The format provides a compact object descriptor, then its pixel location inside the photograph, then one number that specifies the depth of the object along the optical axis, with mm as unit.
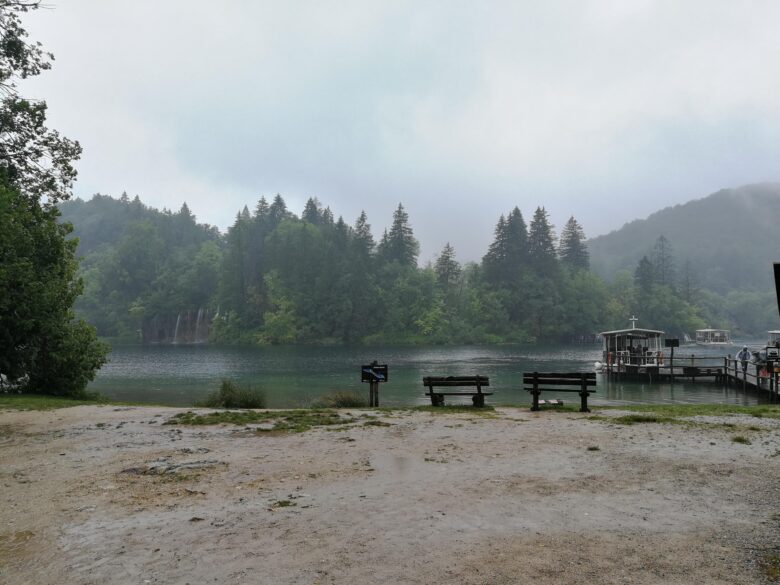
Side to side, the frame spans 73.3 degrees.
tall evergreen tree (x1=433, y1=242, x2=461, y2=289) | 152500
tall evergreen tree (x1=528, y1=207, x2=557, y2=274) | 137000
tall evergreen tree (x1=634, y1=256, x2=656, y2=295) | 142500
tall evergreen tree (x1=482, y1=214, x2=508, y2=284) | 137250
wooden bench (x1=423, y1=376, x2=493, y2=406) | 18062
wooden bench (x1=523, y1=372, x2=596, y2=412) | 16562
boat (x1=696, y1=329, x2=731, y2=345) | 119062
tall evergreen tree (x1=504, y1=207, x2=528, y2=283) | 136125
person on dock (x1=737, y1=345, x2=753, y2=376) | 33250
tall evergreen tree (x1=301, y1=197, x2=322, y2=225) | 161125
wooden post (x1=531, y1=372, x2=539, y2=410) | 17062
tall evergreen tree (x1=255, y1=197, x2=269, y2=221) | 161125
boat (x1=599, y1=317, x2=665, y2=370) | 43406
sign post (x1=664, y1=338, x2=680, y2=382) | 39625
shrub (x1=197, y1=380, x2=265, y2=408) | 20938
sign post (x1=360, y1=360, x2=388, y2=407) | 19672
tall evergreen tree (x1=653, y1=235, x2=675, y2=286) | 161125
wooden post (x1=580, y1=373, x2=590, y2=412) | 16466
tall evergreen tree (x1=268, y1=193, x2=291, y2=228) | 160750
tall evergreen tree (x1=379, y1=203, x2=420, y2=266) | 147750
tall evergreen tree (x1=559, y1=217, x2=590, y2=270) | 148875
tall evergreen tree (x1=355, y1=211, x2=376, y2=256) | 138875
